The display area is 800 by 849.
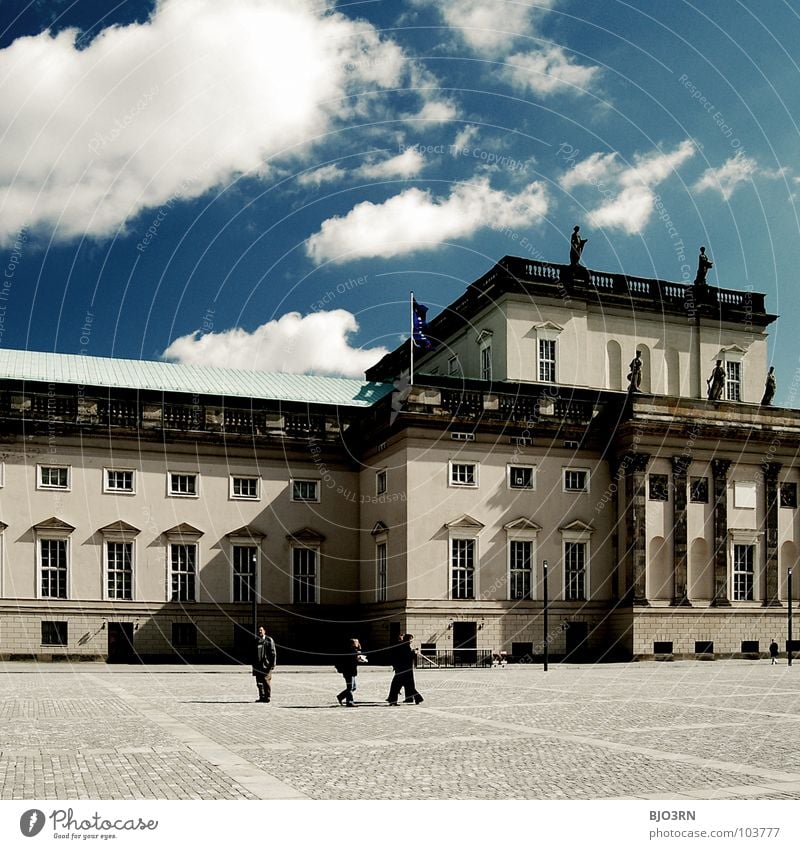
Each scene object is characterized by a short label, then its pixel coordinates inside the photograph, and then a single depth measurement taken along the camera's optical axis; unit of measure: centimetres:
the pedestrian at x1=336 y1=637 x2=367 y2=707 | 2873
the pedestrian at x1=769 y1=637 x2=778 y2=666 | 5412
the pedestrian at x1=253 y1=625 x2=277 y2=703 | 2923
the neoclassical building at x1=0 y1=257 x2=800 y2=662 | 5509
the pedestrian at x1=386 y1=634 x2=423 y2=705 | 2905
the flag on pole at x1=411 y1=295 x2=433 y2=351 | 6069
